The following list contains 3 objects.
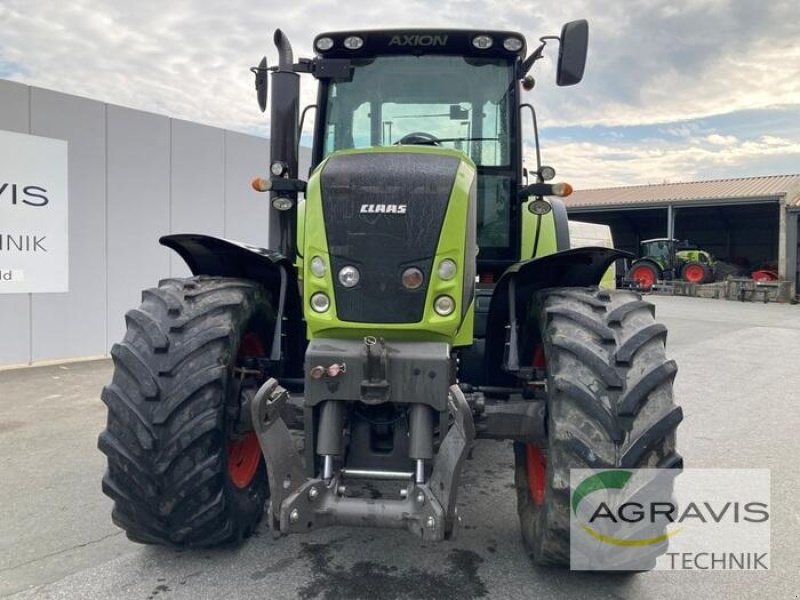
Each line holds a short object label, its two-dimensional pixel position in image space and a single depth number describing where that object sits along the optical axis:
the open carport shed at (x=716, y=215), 24.48
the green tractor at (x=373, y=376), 2.52
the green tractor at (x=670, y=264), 24.56
